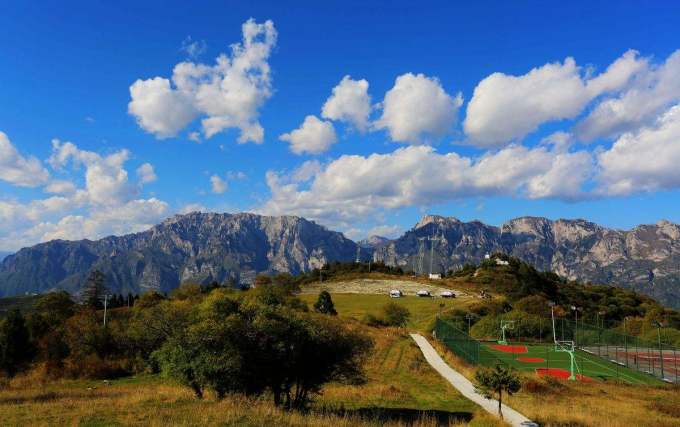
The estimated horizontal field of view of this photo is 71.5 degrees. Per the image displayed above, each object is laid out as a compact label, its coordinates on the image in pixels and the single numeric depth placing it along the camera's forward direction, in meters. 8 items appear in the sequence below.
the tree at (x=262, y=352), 24.08
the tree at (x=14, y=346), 67.50
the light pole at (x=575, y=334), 78.29
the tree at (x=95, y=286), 160.98
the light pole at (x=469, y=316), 91.62
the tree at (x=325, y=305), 100.88
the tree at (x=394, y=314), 97.39
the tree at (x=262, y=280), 157.71
